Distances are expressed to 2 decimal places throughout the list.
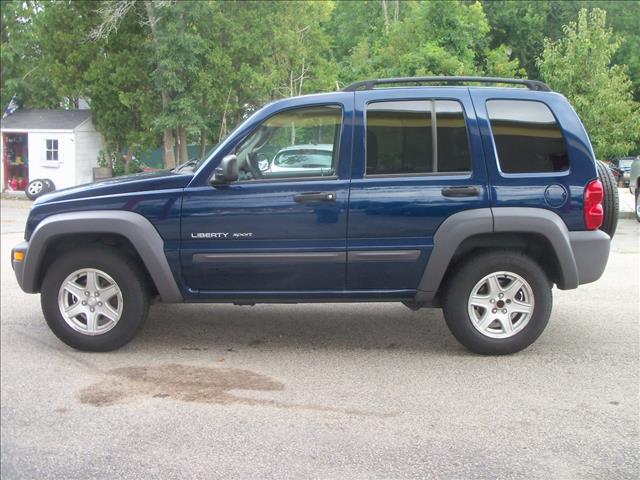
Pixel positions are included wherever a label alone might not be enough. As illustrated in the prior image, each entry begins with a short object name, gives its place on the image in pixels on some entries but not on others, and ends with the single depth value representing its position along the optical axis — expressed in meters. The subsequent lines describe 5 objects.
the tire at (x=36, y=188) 16.92
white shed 23.47
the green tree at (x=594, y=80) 13.57
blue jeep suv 4.97
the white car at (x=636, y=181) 14.56
